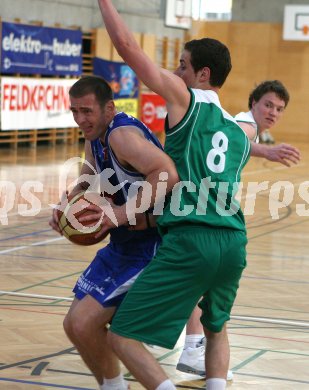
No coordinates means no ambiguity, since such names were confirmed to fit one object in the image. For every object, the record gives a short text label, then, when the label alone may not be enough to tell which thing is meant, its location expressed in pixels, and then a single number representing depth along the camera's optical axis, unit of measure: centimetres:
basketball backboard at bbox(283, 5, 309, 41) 2559
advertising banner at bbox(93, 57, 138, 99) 2097
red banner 2256
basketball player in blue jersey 398
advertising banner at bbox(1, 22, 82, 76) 1772
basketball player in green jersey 362
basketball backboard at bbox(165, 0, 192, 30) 2364
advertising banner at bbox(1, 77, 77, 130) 1773
